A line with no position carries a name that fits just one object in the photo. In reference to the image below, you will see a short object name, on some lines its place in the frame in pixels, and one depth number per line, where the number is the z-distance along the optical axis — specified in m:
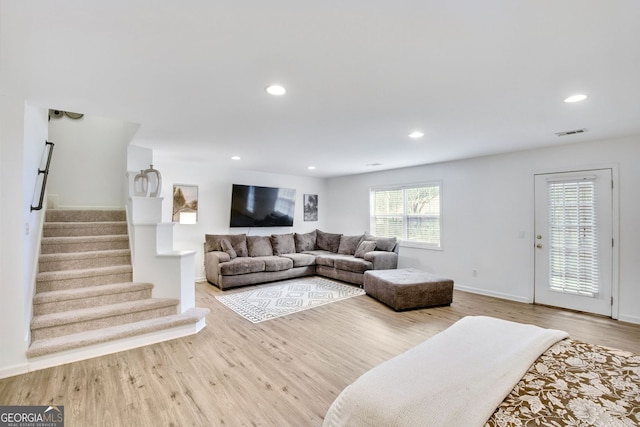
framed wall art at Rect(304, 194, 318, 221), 7.68
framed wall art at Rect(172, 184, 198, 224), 5.53
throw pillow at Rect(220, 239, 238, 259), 5.51
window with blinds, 5.73
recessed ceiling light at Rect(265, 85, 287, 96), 2.26
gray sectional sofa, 5.30
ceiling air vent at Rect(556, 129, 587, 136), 3.44
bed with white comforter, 1.06
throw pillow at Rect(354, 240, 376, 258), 5.86
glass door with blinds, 3.83
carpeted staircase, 2.76
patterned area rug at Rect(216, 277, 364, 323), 3.99
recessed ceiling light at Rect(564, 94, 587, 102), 2.43
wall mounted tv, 6.29
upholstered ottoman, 4.11
